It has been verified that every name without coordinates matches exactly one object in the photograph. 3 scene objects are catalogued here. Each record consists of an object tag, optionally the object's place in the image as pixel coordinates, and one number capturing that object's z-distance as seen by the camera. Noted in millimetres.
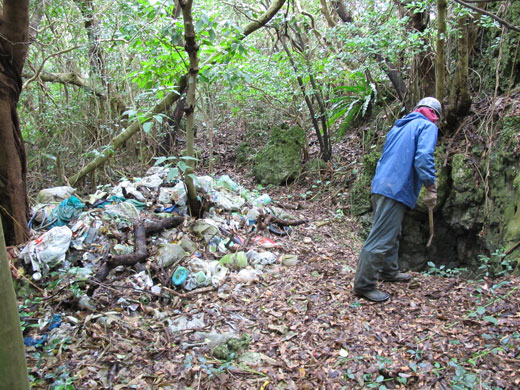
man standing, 3244
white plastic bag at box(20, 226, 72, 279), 3656
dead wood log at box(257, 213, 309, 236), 5324
